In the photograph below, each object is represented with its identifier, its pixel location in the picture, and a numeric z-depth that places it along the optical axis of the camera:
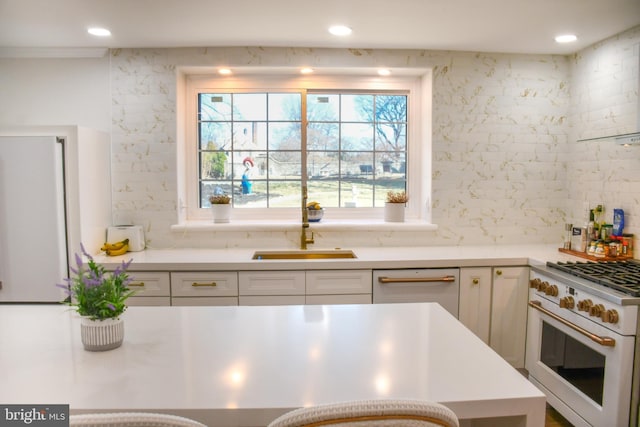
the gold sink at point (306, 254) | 3.14
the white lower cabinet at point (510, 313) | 2.81
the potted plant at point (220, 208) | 3.30
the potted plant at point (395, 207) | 3.38
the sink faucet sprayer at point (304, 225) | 3.20
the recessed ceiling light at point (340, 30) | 2.70
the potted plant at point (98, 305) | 1.27
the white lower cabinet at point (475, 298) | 2.80
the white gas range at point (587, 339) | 1.97
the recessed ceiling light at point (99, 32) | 2.73
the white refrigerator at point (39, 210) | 2.61
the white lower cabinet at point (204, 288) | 2.71
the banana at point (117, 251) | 2.93
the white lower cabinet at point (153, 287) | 2.70
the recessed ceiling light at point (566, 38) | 2.84
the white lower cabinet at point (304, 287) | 2.72
